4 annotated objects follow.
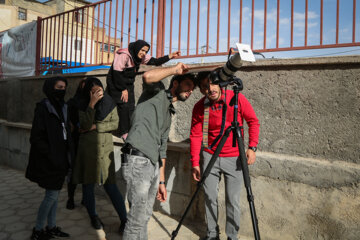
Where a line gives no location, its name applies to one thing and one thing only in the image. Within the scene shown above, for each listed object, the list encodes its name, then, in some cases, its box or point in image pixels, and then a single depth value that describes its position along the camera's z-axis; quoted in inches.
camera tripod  77.0
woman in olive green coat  116.5
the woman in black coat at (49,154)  104.9
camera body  68.7
